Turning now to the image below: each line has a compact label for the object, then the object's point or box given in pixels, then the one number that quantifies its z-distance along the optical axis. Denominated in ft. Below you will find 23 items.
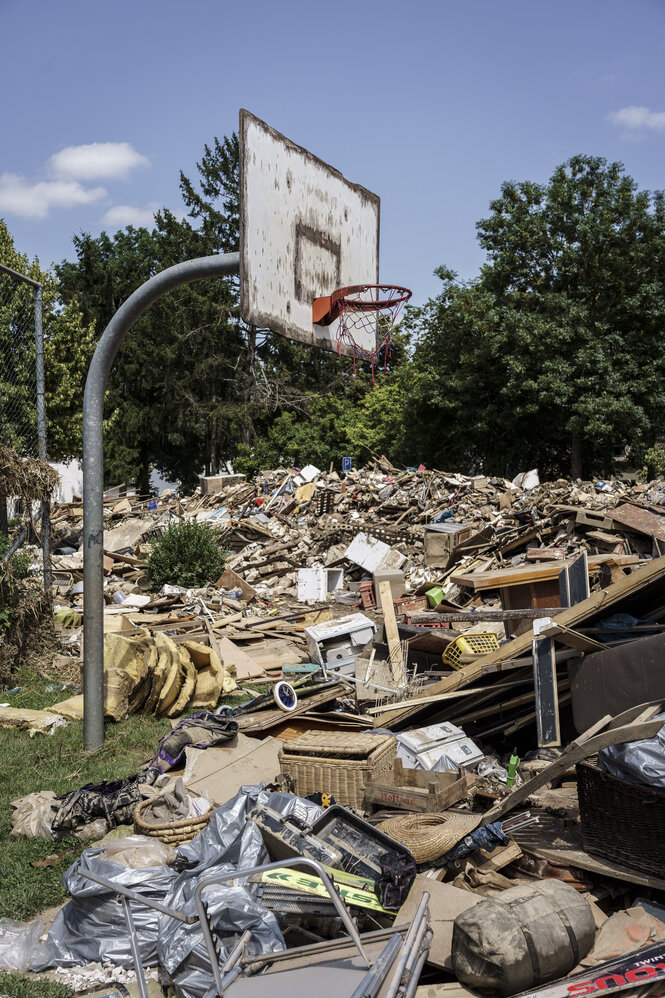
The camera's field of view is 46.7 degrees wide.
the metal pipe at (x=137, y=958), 10.36
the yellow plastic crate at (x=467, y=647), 25.52
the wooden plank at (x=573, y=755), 12.31
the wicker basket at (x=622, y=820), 12.23
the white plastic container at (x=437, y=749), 16.94
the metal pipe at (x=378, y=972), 9.37
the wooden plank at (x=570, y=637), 16.49
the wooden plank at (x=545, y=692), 16.74
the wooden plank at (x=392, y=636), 26.81
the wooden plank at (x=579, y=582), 19.29
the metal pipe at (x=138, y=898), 10.63
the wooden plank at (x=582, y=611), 16.39
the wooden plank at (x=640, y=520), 38.83
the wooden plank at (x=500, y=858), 13.44
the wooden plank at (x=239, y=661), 31.50
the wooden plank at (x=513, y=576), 29.58
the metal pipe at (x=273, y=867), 8.91
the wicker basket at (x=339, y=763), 16.40
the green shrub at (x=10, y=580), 28.17
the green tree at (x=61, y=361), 77.00
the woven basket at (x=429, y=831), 13.50
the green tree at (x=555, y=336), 75.77
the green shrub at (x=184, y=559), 46.62
